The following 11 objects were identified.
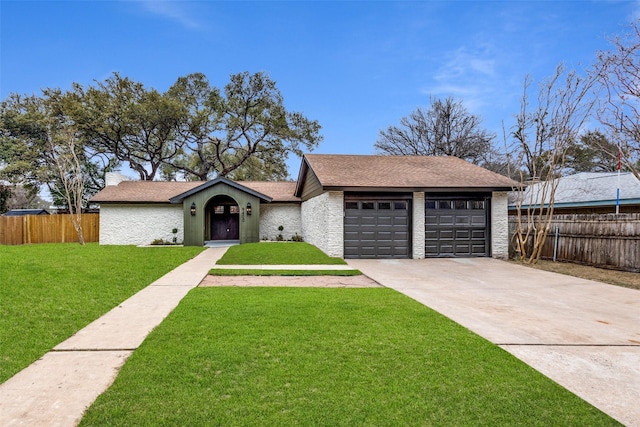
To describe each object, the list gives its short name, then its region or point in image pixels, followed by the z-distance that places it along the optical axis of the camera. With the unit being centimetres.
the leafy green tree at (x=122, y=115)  2458
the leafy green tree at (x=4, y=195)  2617
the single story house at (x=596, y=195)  1372
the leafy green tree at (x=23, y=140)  2578
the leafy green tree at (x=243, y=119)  2847
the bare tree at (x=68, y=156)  1834
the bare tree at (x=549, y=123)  1139
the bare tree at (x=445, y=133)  3006
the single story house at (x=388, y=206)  1288
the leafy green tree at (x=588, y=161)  2763
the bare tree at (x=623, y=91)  912
